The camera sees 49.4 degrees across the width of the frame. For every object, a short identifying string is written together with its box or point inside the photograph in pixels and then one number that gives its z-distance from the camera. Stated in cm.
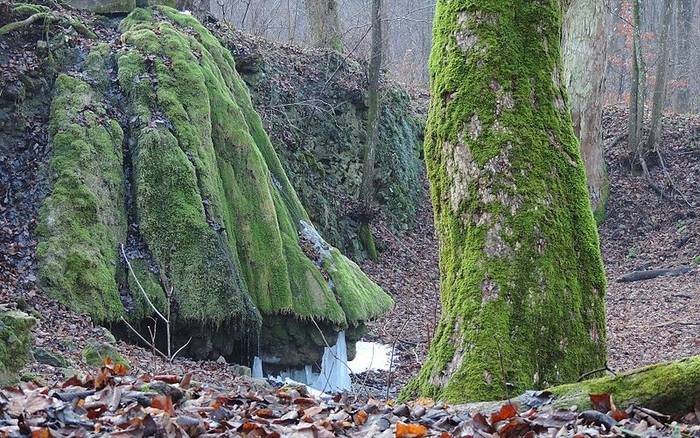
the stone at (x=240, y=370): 912
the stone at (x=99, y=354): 740
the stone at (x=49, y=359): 720
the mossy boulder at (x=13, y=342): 539
